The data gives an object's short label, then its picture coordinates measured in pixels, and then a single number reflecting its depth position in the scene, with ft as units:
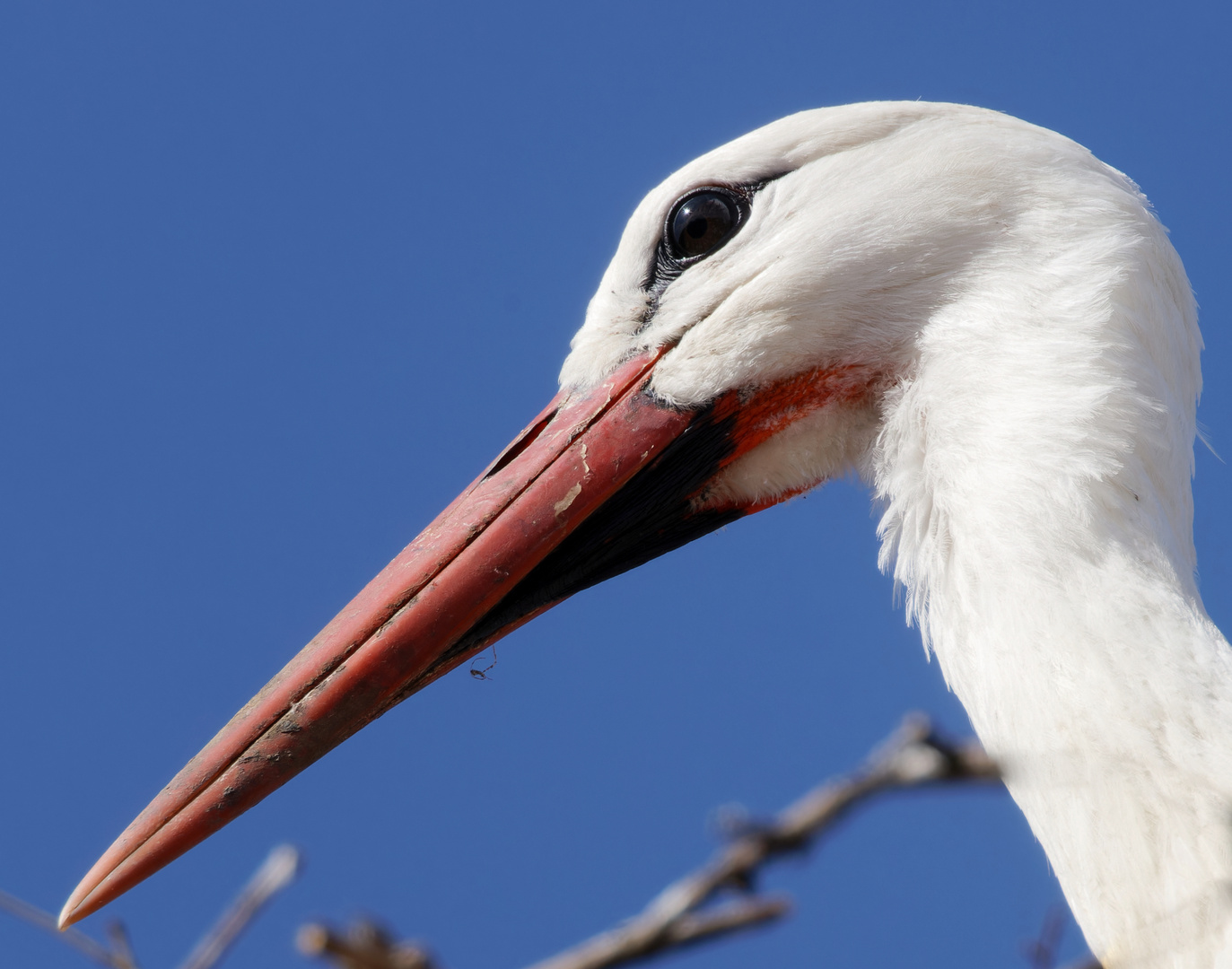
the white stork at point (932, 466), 16.03
